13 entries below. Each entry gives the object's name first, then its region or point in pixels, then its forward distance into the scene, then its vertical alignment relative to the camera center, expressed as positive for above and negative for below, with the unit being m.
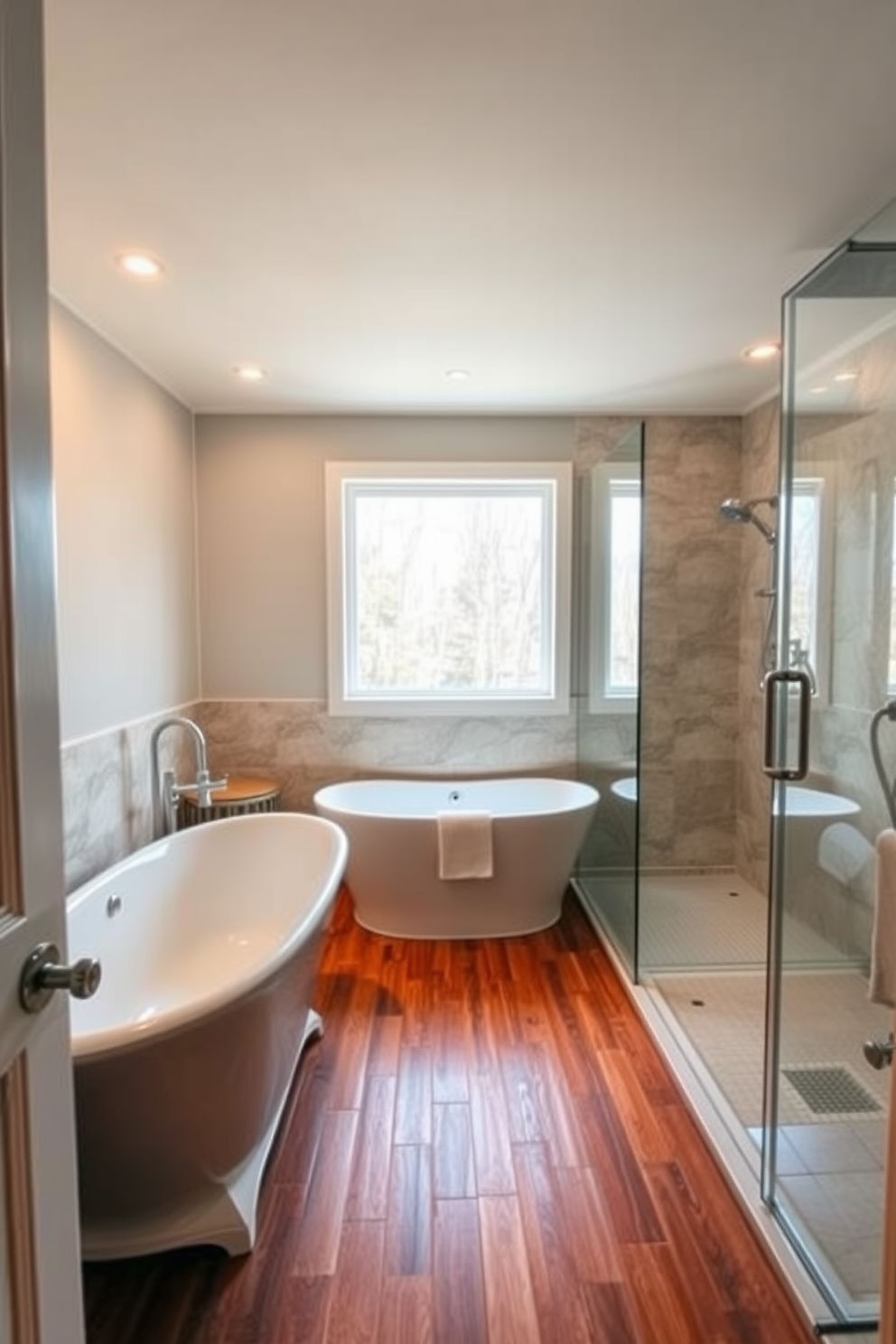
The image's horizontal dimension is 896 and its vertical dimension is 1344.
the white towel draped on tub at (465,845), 2.68 -0.92
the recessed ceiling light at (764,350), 2.44 +1.06
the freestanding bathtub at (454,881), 2.72 -1.09
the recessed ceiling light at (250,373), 2.65 +1.05
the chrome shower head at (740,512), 2.81 +0.49
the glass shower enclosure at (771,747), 1.59 -0.49
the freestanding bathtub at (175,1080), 1.24 -1.01
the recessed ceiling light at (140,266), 1.82 +1.04
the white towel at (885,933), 1.11 -0.54
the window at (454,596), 3.31 +0.15
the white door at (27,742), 0.72 -0.14
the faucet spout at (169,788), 2.57 -0.68
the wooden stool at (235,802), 2.84 -0.80
